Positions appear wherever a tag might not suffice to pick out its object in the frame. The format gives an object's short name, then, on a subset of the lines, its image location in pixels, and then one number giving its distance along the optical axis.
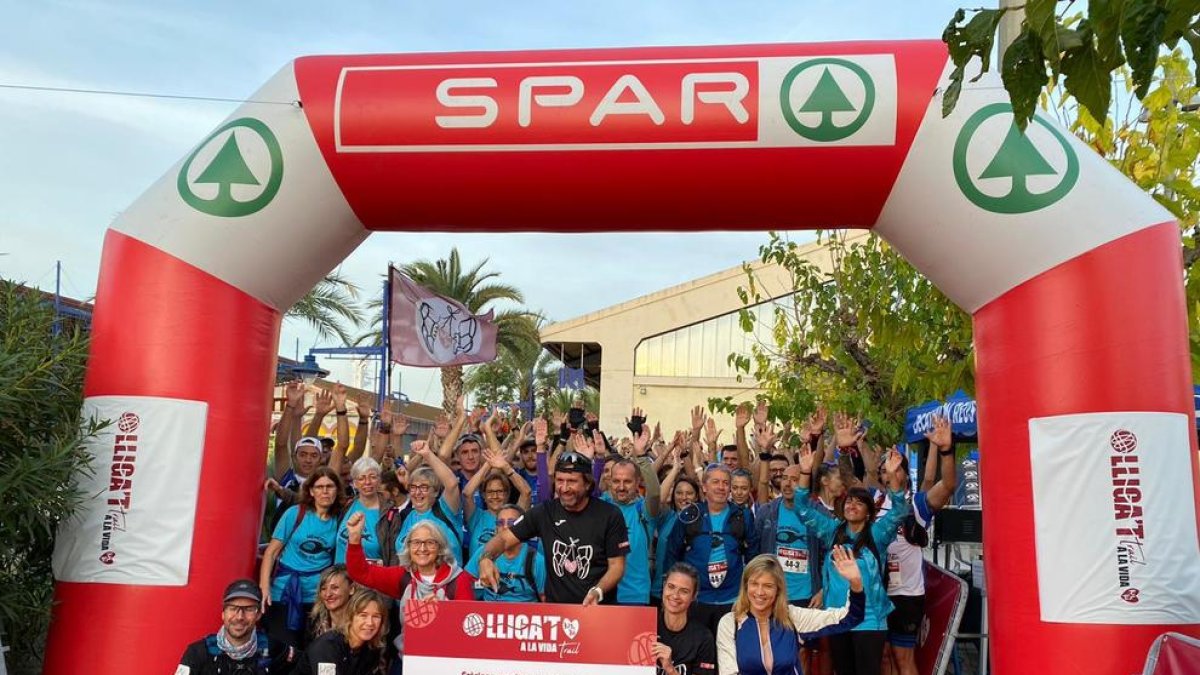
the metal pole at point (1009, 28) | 6.30
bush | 5.06
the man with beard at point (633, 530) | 5.77
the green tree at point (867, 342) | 7.41
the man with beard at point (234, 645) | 4.84
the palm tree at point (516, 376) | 33.00
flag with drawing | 10.06
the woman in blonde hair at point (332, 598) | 5.20
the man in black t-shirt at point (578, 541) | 5.26
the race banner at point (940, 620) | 6.13
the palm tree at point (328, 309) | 19.67
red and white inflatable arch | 4.79
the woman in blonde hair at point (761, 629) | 4.81
